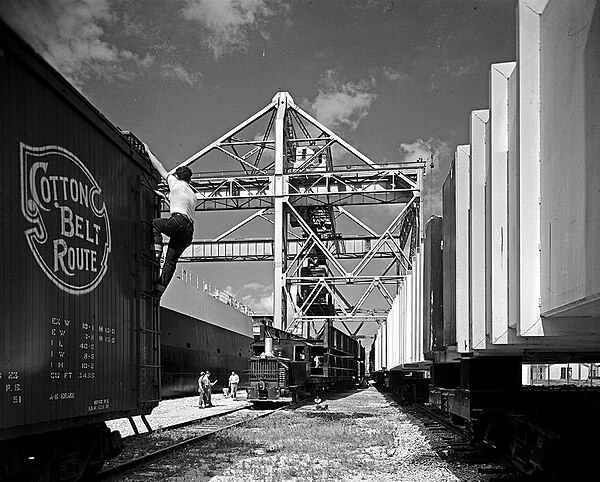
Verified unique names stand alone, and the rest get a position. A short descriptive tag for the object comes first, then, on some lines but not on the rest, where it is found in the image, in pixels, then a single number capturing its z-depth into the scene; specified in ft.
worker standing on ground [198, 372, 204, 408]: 86.79
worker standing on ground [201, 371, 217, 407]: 86.33
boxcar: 19.47
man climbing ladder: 29.40
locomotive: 85.87
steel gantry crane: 111.86
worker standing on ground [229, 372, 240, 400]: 113.70
